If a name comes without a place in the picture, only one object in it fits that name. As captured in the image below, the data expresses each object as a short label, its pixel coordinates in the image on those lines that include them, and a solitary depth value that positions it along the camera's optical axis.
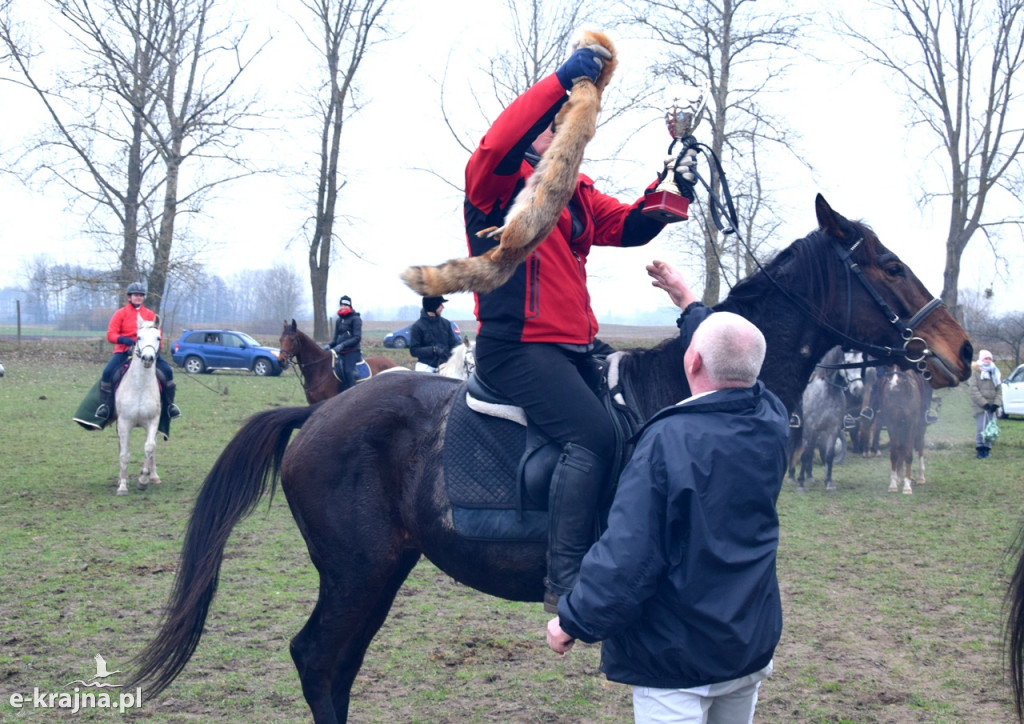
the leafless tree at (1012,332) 27.36
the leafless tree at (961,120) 26.31
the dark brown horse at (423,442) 3.61
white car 22.44
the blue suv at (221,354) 29.36
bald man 2.29
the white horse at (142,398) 10.10
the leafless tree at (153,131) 27.64
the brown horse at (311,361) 14.50
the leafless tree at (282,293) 70.75
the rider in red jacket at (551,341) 3.10
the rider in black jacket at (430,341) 12.54
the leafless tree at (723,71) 22.20
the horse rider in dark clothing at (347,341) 14.25
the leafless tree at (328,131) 31.67
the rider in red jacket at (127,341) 10.30
